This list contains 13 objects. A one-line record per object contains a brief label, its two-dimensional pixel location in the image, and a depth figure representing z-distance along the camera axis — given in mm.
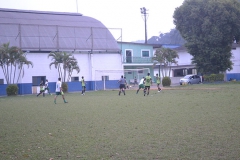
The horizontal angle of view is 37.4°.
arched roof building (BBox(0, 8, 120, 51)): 44250
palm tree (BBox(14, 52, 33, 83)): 38031
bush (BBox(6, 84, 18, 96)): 38188
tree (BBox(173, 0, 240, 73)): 46156
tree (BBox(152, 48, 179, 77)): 49406
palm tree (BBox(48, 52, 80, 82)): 40719
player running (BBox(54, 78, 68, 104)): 22856
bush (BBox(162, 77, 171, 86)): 45638
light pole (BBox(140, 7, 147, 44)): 71562
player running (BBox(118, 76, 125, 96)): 30336
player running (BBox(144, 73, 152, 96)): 28109
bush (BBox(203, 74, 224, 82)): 49247
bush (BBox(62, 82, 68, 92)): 41594
